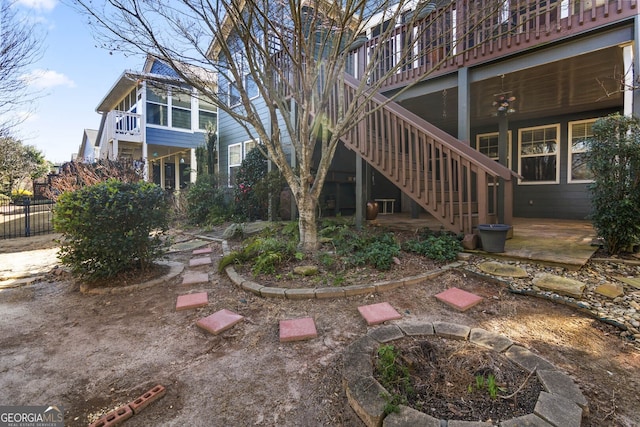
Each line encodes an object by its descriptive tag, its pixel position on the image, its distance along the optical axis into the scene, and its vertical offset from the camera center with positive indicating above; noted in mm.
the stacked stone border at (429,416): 1310 -939
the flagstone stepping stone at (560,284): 2793 -805
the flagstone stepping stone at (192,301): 2947 -959
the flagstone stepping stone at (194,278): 3641 -894
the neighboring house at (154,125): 12188 +3677
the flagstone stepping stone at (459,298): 2711 -908
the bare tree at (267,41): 3742 +2361
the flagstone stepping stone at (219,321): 2464 -994
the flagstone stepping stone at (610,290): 2738 -834
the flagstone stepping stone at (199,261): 4359 -810
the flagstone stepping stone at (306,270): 3506 -765
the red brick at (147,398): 1582 -1065
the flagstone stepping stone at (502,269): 3289 -755
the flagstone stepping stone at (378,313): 2480 -945
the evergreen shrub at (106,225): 3387 -189
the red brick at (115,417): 1473 -1077
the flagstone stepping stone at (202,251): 5066 -752
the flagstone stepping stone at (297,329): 2283 -995
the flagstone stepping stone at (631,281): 2917 -800
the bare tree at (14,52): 6215 +3465
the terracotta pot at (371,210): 6477 -84
